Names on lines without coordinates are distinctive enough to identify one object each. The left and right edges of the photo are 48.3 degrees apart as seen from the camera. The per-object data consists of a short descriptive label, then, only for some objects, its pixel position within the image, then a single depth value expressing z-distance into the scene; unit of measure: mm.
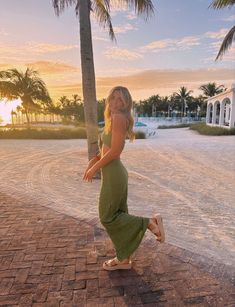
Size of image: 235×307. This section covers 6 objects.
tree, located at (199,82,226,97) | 55094
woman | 2312
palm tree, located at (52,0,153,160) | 6395
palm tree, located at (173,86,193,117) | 67500
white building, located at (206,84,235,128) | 24797
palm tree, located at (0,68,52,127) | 23141
